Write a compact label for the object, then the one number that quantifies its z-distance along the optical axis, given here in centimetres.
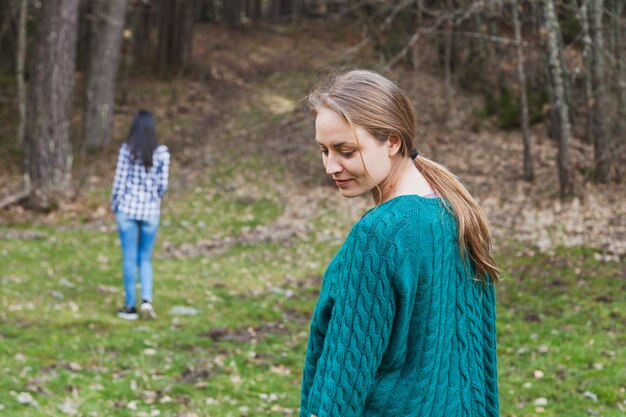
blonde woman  223
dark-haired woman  919
